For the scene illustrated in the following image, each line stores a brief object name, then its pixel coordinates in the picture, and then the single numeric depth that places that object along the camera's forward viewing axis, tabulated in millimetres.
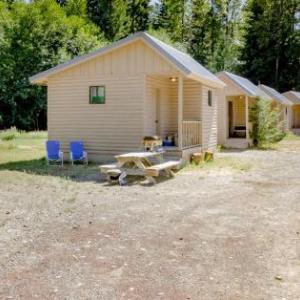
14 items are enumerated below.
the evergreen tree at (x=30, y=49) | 27562
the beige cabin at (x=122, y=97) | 13281
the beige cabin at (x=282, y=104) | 28406
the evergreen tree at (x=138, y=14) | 41812
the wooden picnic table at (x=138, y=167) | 10344
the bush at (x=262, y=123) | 20656
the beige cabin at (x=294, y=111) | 34594
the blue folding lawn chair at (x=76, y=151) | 13320
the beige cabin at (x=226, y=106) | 20812
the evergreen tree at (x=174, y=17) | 41938
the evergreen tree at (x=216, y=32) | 42125
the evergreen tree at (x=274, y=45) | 43094
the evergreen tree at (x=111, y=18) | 39719
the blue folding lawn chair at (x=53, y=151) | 13211
